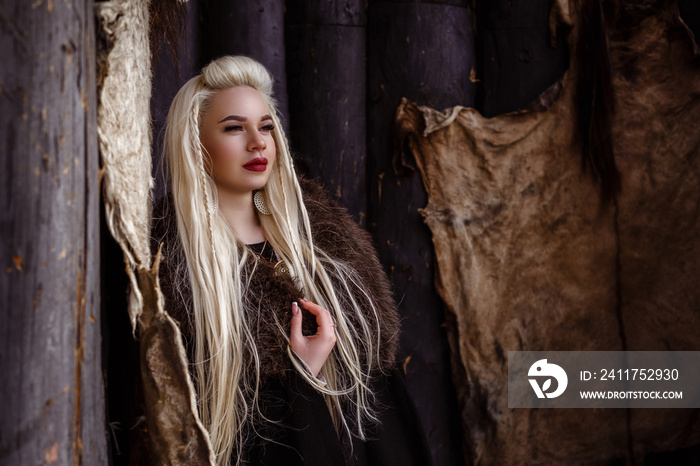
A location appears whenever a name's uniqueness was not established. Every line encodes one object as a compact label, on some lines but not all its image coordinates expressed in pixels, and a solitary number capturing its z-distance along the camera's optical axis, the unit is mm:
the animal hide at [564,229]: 2293
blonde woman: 1487
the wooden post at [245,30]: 2164
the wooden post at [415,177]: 2242
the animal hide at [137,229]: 1065
